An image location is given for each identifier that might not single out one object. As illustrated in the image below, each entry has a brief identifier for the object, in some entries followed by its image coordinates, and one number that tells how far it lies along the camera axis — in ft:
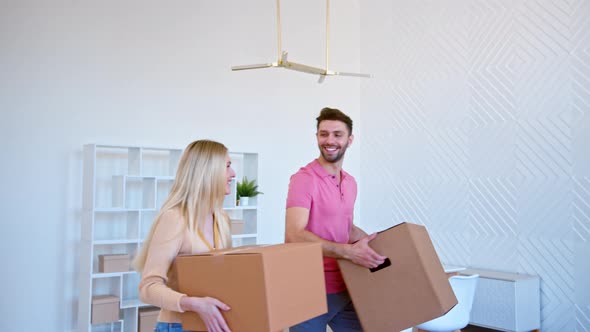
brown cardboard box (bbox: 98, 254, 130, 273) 15.08
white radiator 14.85
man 7.55
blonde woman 5.87
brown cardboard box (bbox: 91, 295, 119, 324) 14.73
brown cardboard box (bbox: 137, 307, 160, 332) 15.43
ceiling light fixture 14.20
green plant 18.26
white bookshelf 15.08
